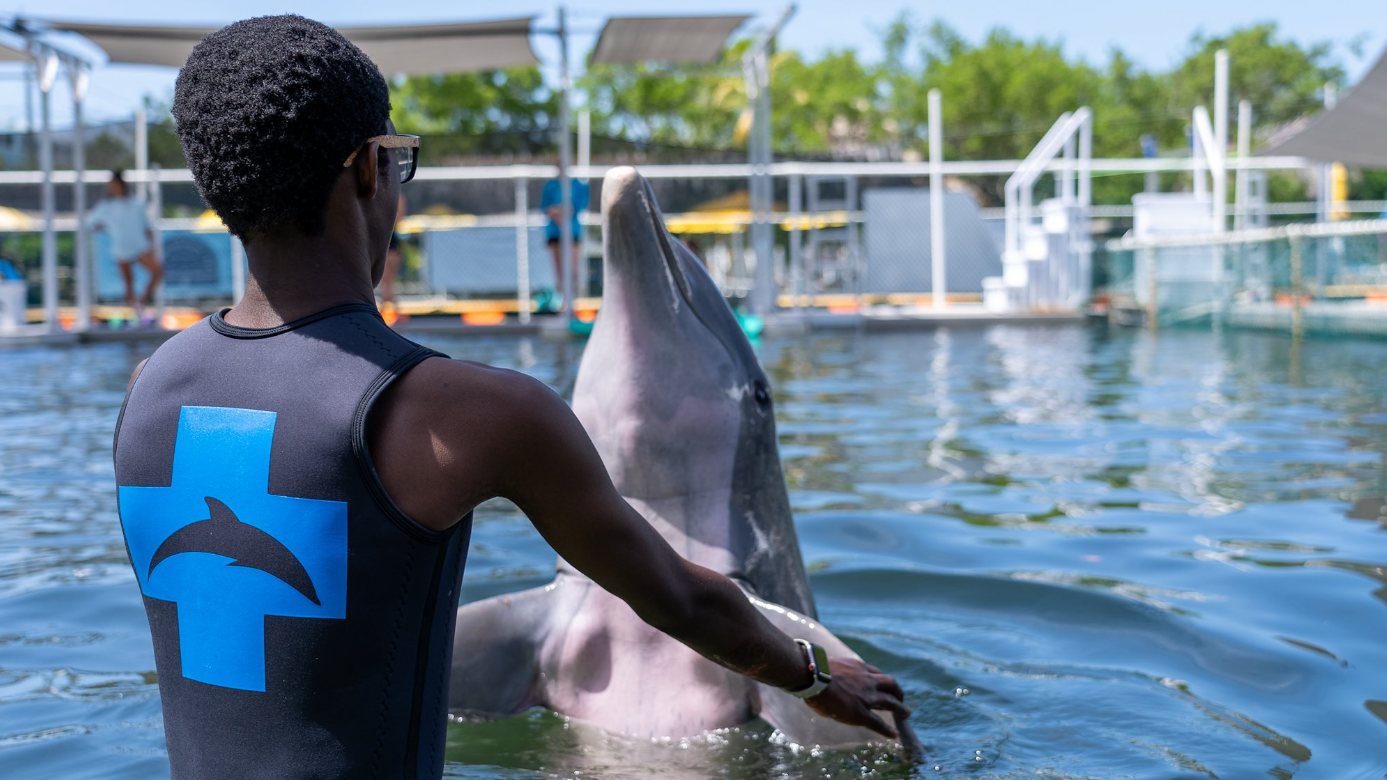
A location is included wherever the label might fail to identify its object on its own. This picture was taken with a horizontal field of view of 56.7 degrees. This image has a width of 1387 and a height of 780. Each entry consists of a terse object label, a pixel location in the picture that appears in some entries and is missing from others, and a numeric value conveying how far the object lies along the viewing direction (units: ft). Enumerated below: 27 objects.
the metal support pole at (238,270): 49.59
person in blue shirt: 47.73
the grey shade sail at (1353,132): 43.11
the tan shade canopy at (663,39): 42.50
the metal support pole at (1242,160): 58.20
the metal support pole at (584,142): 60.34
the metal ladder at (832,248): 51.01
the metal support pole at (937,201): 51.21
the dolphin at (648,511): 9.12
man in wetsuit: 5.08
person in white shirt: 46.01
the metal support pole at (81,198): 45.68
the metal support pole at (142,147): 51.96
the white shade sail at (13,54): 44.55
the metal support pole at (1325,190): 64.03
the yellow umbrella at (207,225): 57.26
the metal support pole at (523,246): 51.88
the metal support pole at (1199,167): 55.19
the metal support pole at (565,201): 44.32
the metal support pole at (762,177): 46.50
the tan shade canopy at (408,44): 42.22
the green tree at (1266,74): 176.65
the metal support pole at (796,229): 50.91
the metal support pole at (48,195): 44.24
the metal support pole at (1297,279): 41.96
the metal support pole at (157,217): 49.11
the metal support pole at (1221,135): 53.42
